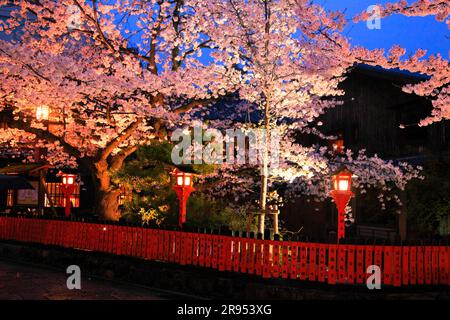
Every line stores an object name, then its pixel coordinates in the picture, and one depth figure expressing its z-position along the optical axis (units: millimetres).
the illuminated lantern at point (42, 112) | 19609
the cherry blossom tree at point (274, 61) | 15266
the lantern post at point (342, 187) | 12570
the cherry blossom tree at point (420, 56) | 10391
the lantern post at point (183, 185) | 15234
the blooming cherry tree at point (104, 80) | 17672
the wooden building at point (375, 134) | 19844
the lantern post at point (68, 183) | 19844
